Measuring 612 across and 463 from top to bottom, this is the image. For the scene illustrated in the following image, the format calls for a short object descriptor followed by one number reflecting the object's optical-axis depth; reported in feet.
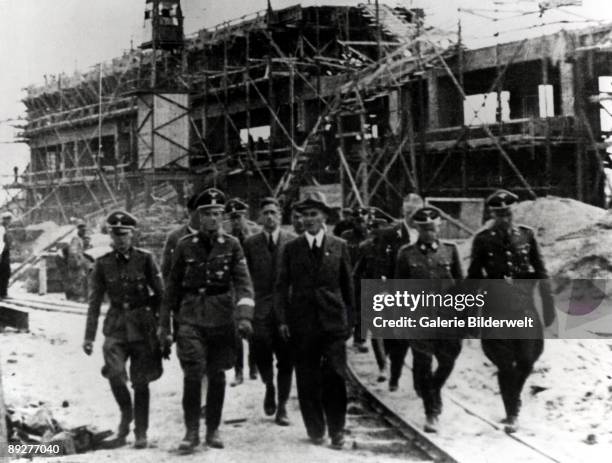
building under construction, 40.04
